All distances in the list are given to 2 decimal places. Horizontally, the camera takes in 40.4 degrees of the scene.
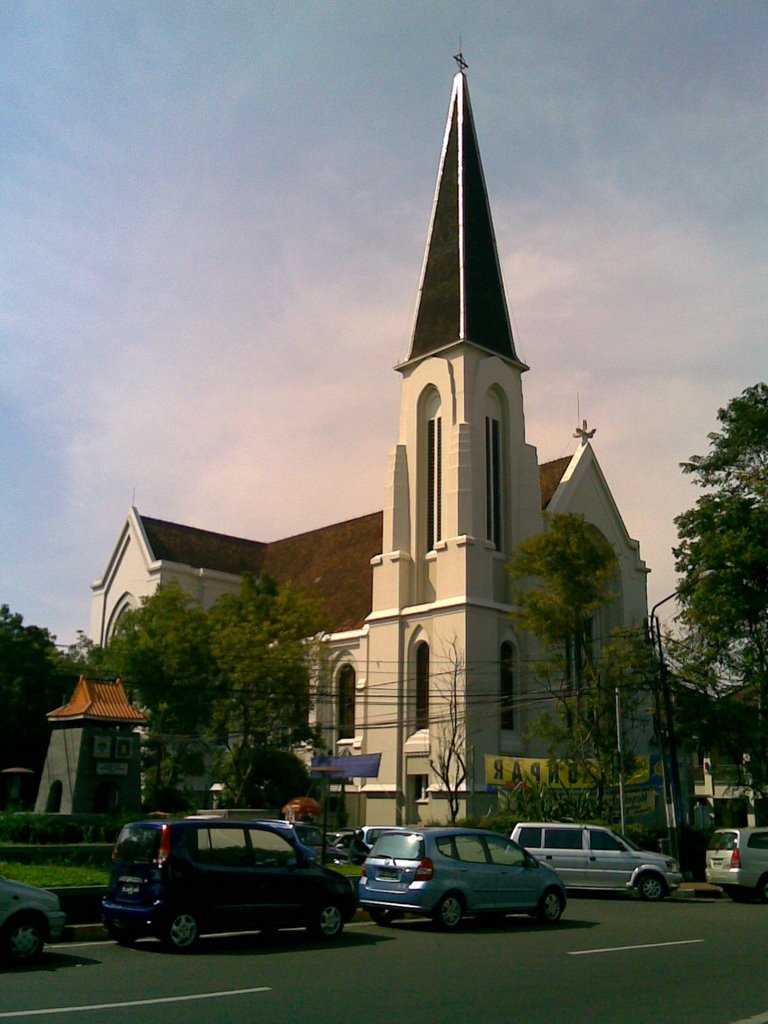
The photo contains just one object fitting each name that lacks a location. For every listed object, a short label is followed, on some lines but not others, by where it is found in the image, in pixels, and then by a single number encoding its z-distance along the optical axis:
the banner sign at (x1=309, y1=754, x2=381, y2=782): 44.62
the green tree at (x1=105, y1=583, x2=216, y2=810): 43.09
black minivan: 13.34
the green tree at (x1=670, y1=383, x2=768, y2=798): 31.70
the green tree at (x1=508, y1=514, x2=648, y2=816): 35.78
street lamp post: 29.73
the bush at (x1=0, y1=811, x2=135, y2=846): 25.08
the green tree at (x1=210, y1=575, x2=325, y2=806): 41.03
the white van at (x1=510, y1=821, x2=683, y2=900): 23.39
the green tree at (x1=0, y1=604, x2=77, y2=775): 45.91
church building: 43.78
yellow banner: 35.69
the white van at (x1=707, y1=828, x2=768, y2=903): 23.58
